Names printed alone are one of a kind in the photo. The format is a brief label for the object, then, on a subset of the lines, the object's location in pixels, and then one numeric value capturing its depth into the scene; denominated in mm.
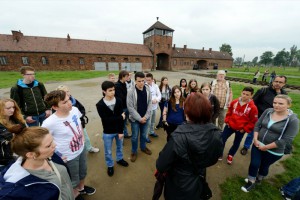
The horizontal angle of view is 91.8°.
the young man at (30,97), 3451
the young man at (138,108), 3446
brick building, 27062
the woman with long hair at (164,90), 5081
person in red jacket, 3346
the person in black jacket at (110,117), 2889
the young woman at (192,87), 4853
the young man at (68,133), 2135
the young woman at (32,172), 1175
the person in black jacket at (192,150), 1539
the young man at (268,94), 3530
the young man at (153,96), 4590
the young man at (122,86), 4223
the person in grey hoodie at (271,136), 2520
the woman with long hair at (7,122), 2074
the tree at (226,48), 77750
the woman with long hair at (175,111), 3664
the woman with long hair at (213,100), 3865
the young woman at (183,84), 4910
